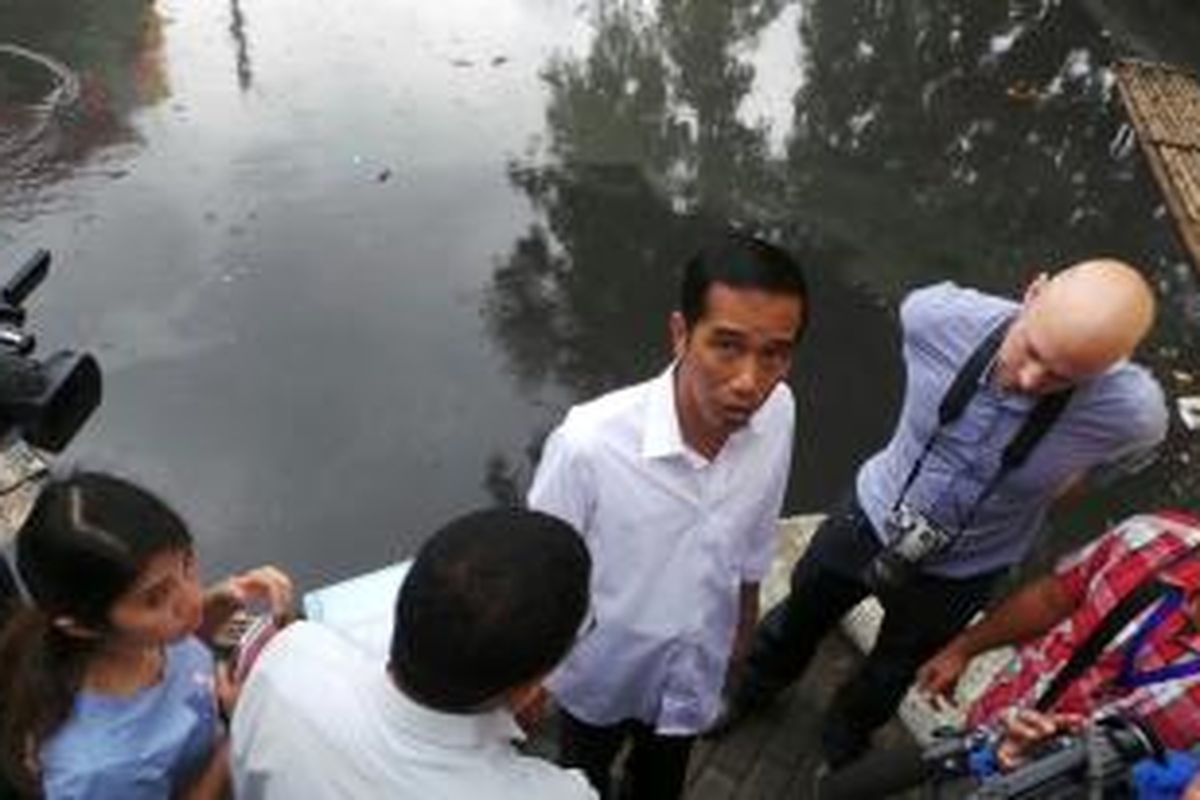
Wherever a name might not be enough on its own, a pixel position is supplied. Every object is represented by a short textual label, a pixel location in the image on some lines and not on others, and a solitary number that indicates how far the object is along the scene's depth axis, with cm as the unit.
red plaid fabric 239
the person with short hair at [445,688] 171
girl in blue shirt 210
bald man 278
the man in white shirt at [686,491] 258
